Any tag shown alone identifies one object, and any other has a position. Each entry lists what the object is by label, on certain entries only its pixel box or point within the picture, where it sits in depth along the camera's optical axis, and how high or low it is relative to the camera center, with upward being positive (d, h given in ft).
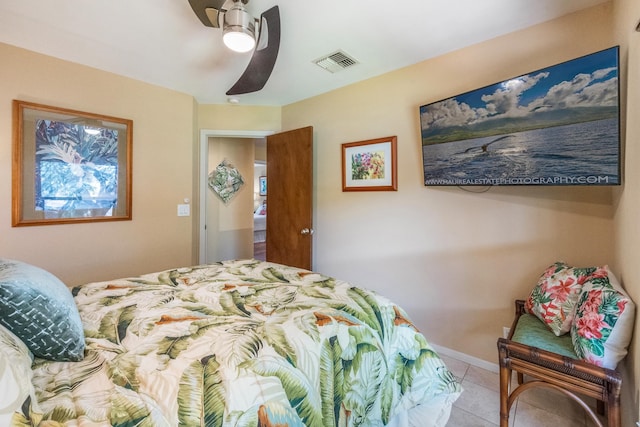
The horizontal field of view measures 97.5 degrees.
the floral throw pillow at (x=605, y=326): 3.84 -1.64
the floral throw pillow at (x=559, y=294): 4.85 -1.51
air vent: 7.36 +4.16
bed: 2.49 -1.57
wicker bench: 3.86 -2.41
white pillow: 2.02 -1.30
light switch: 10.01 +0.15
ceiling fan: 4.91 +3.52
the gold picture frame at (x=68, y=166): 7.00 +1.33
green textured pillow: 2.75 -1.04
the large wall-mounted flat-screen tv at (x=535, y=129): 4.49 +1.60
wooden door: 9.78 +0.60
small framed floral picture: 8.36 +1.50
